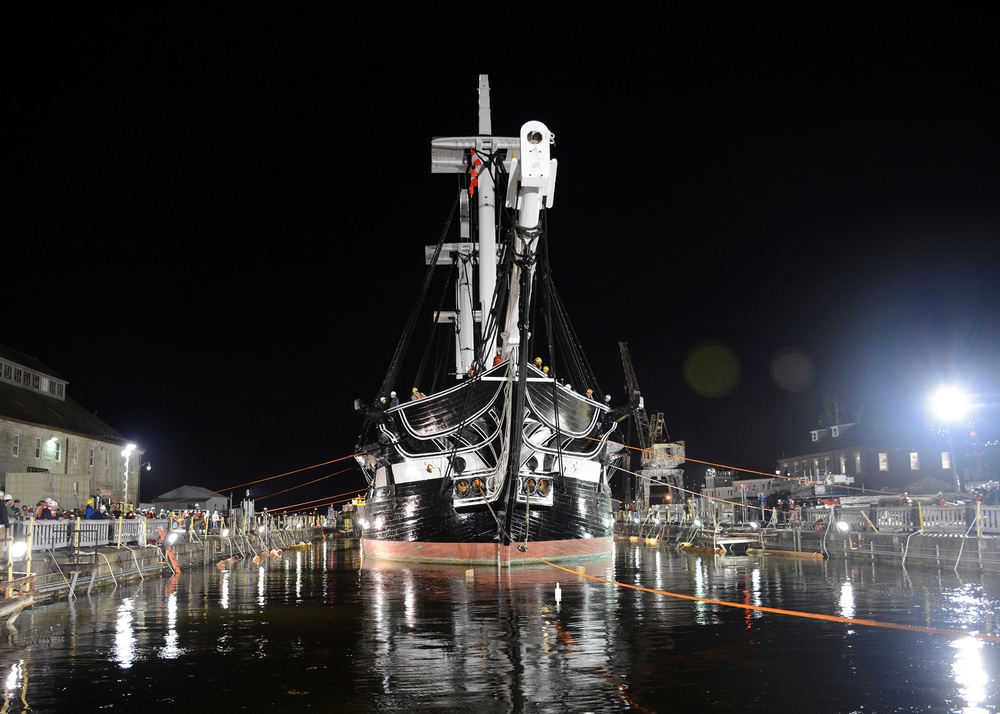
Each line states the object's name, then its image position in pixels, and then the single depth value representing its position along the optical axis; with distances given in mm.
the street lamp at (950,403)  28266
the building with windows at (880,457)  56562
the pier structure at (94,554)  14783
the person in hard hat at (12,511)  21438
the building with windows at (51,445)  36344
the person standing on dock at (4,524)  14633
